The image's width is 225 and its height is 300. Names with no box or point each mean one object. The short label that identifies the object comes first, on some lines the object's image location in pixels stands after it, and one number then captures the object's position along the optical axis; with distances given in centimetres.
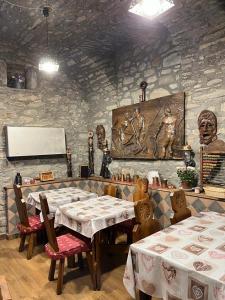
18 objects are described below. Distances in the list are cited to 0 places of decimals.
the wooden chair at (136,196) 323
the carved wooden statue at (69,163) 500
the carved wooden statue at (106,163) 477
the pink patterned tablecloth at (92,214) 255
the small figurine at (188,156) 331
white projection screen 426
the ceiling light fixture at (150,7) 200
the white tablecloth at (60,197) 340
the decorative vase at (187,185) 324
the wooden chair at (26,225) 333
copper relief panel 354
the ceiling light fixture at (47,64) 324
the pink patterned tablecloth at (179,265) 136
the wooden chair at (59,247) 248
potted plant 323
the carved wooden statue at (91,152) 524
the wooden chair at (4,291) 112
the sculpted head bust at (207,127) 311
